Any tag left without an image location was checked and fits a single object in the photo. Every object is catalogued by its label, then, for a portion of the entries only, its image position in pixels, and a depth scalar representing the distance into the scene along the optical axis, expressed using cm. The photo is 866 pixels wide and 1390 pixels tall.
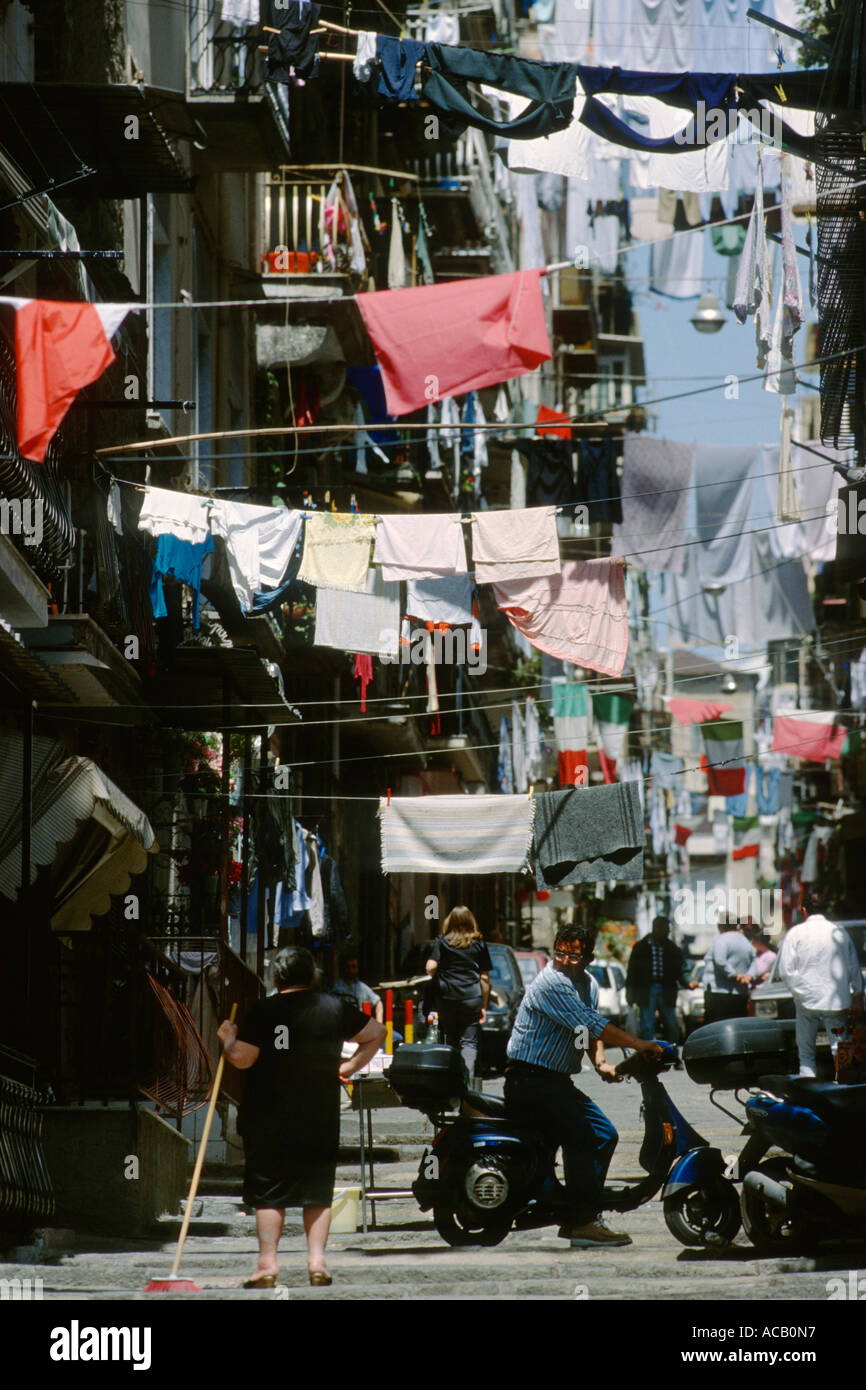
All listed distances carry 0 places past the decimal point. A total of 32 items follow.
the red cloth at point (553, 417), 3069
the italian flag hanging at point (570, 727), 3244
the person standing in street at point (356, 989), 1939
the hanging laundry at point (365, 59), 1473
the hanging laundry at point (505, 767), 3559
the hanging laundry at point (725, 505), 2255
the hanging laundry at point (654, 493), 2103
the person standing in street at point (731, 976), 1859
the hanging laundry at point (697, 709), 4266
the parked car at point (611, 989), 3087
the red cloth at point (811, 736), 3731
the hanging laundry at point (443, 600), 1759
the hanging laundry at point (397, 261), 2357
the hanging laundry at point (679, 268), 3359
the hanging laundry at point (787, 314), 1446
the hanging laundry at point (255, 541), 1490
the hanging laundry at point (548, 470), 2172
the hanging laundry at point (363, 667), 1956
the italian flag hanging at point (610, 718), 3697
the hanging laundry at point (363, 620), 1705
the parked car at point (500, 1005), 1900
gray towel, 2053
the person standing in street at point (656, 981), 2056
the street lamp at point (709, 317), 3428
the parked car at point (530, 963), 2479
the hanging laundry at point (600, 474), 2148
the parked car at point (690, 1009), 2550
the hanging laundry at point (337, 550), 1603
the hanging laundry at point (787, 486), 2122
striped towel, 2003
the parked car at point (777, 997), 1842
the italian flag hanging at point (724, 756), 3806
